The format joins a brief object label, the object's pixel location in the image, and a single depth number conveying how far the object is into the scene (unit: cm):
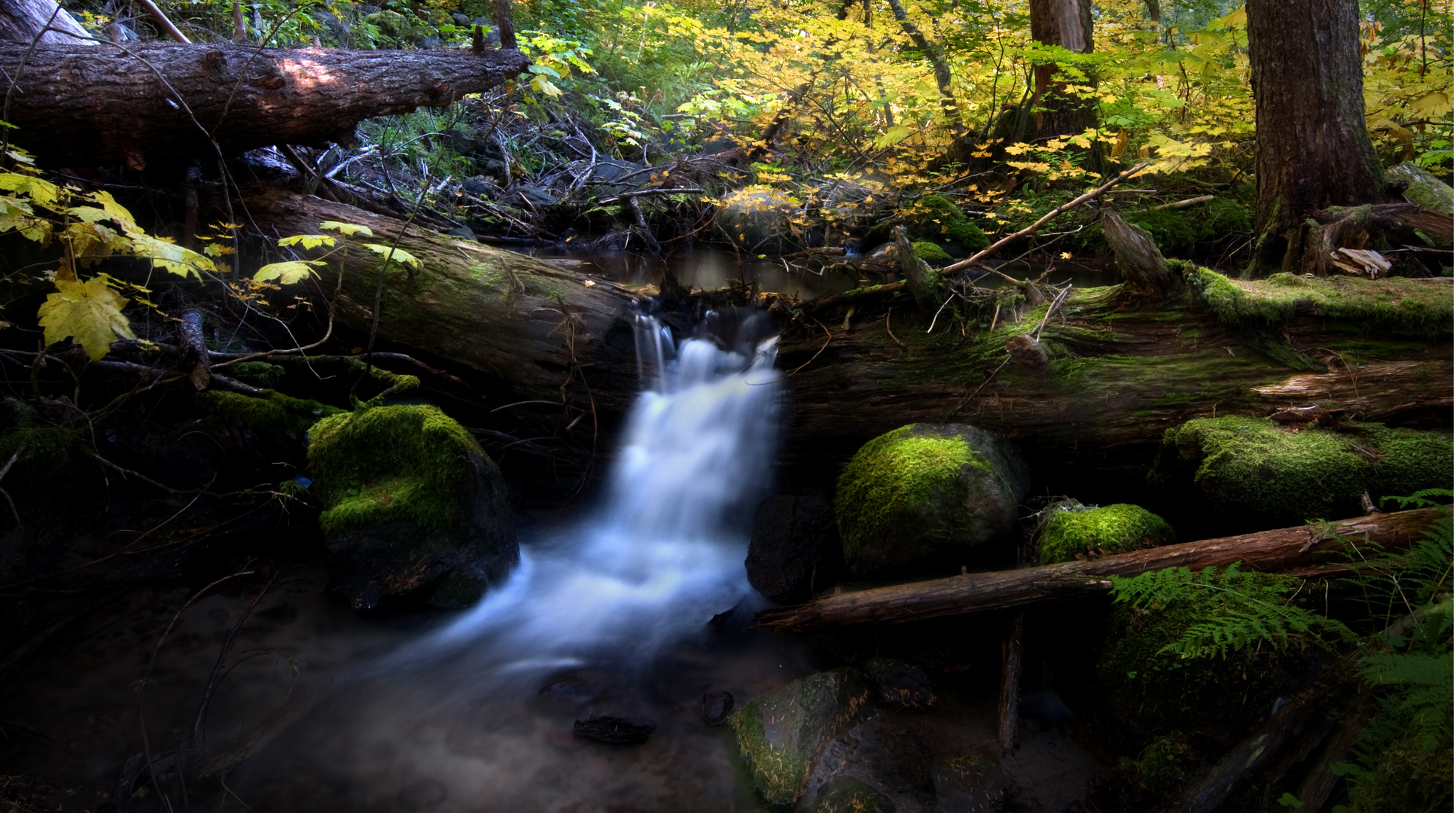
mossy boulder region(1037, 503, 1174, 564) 285
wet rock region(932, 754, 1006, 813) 251
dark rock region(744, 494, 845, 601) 389
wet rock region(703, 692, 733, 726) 316
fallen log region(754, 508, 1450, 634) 239
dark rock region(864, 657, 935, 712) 301
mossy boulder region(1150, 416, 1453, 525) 266
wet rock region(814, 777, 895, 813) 254
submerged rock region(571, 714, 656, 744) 303
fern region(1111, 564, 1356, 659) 217
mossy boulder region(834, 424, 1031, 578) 323
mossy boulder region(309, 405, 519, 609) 384
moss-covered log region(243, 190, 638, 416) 500
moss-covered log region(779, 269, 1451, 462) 307
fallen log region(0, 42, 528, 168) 412
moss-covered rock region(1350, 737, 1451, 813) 144
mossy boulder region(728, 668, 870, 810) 276
